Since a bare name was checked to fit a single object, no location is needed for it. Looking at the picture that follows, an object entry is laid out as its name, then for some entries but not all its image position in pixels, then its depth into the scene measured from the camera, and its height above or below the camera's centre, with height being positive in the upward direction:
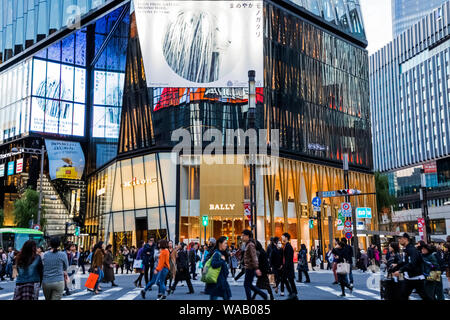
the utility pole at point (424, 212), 36.31 +1.11
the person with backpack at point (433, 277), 11.41 -1.29
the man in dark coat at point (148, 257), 18.55 -0.89
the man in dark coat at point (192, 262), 23.99 -1.48
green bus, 37.47 -0.01
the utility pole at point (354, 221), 28.62 +0.47
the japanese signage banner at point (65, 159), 57.78 +9.27
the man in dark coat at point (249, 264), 11.30 -0.76
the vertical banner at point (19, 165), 61.27 +8.88
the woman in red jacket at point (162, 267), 14.20 -0.99
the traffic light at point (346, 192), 27.68 +2.09
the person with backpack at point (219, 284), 9.39 -0.99
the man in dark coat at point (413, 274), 9.55 -0.91
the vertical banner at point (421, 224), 35.14 +0.19
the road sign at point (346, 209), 27.88 +1.12
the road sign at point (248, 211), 22.94 +0.93
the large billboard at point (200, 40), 40.31 +16.85
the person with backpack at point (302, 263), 21.62 -1.53
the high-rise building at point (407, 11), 179.62 +80.54
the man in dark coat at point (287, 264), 14.00 -1.01
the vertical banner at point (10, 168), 63.93 +8.98
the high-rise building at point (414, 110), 93.12 +25.62
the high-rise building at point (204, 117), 43.66 +11.72
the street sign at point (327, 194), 29.95 +2.18
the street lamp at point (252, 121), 22.22 +5.02
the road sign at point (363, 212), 38.76 +1.27
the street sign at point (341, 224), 32.45 +0.33
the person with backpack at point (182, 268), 17.19 -1.24
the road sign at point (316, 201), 30.64 +1.74
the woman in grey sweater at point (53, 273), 9.18 -0.70
